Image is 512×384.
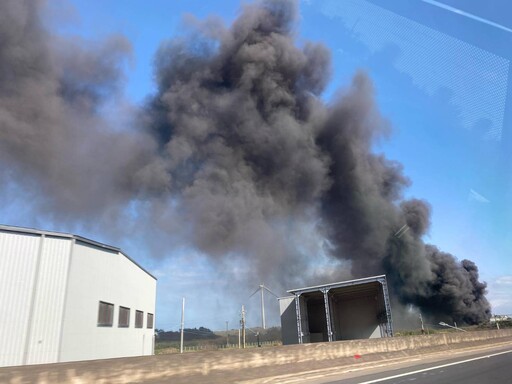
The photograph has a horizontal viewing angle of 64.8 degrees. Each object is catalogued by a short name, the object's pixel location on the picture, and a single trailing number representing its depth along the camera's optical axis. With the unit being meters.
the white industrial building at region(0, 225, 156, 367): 14.94
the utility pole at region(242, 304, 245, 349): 35.62
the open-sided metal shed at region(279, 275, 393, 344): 31.19
